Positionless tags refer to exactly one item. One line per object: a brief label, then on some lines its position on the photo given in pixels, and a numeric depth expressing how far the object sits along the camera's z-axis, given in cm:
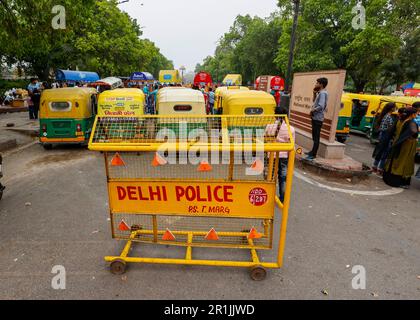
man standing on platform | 703
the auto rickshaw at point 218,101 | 1080
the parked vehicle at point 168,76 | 3198
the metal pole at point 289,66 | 1207
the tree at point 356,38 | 2114
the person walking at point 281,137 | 375
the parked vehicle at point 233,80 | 3459
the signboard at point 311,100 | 784
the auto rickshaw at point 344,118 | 1094
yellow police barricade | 308
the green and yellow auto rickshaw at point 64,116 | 926
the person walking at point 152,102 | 1398
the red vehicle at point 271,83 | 2609
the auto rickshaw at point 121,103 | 908
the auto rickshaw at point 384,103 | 974
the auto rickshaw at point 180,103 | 796
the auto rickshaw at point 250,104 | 845
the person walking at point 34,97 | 1383
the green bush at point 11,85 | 2211
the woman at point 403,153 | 646
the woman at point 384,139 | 725
